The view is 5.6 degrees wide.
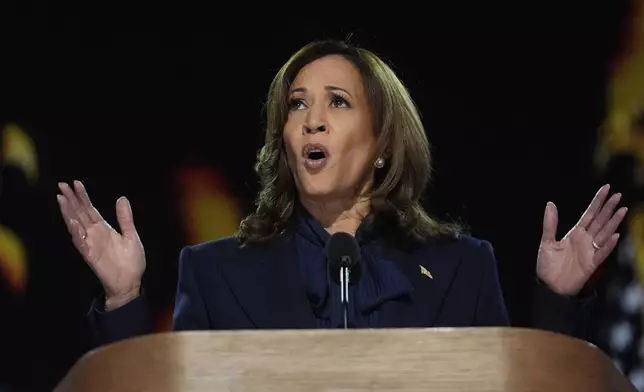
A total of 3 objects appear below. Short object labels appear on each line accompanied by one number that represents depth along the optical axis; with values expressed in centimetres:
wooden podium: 834
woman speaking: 890
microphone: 878
